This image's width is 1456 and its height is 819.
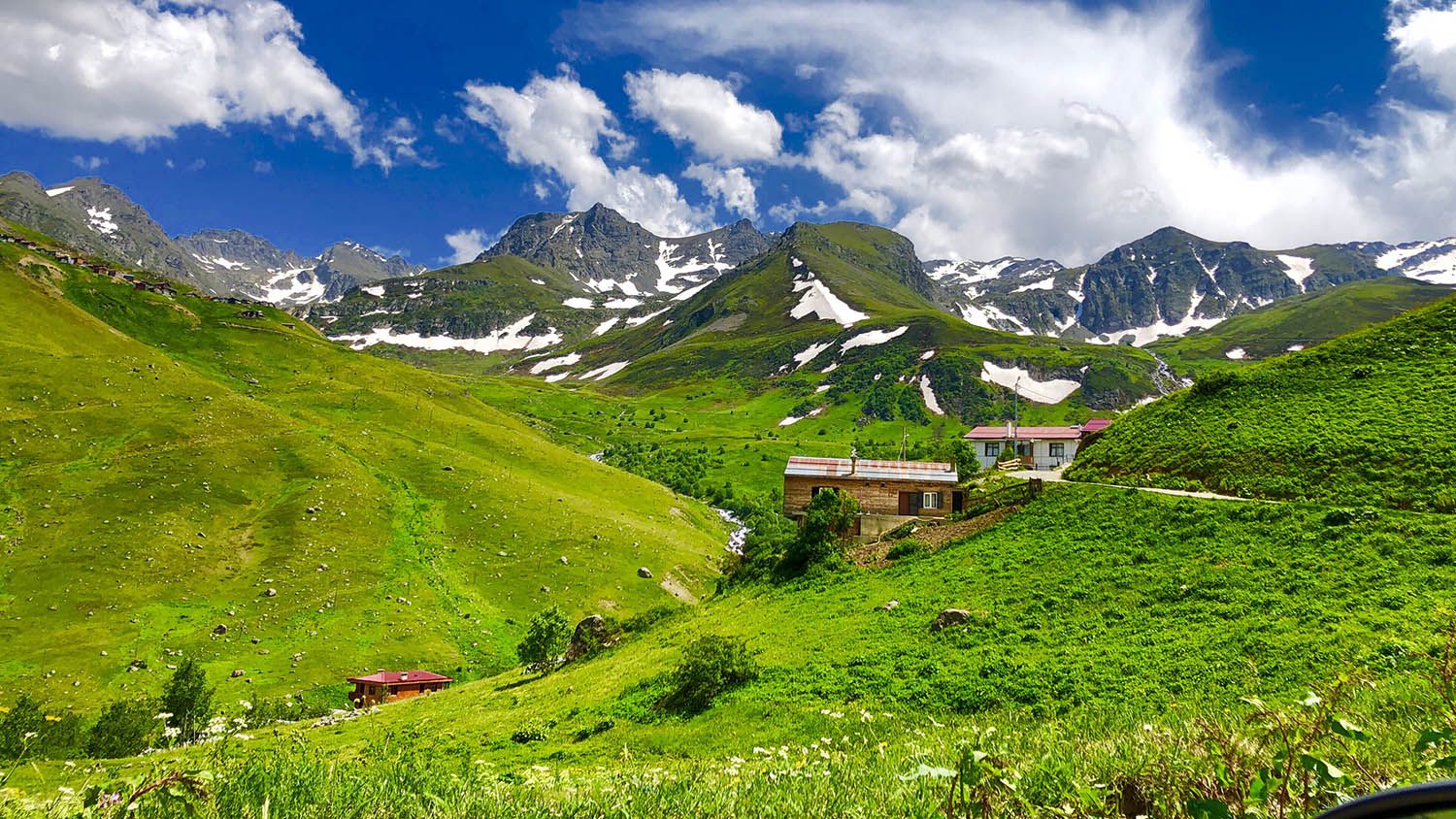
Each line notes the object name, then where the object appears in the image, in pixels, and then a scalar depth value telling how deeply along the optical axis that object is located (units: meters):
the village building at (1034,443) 82.69
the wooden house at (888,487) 56.56
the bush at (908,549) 38.22
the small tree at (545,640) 49.72
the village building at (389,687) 50.94
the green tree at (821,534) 41.94
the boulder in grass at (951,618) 26.38
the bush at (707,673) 25.31
